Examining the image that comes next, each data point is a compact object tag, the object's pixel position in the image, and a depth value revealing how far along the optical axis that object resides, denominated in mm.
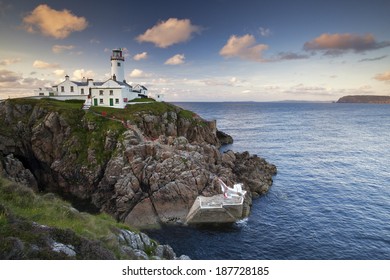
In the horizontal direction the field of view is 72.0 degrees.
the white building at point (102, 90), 50656
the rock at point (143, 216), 29359
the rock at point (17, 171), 33641
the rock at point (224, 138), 72206
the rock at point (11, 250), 7445
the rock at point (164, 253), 15161
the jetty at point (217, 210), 28969
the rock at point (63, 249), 8000
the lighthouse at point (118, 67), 53188
